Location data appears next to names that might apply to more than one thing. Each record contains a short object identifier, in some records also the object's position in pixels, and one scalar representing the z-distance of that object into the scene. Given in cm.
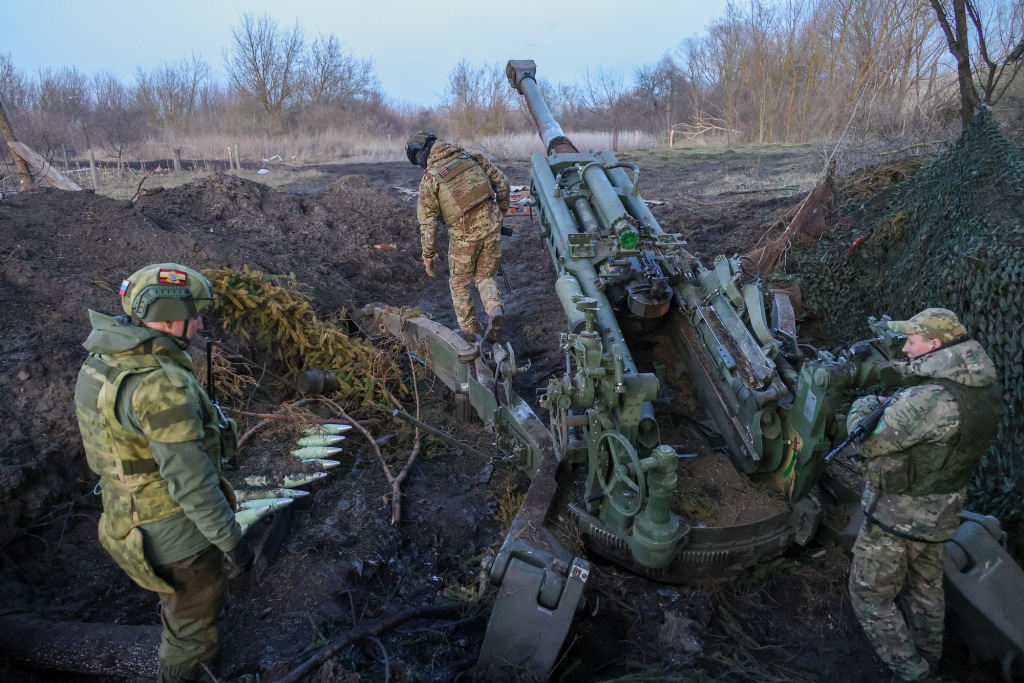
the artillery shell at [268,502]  398
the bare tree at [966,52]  681
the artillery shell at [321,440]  487
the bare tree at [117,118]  2164
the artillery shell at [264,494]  412
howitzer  308
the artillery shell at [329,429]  505
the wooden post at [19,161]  919
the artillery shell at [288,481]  435
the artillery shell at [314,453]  471
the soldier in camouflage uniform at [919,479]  279
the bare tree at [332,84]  3047
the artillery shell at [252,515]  374
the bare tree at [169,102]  2741
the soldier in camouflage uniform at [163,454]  244
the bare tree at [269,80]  2931
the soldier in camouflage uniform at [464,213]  573
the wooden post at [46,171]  992
